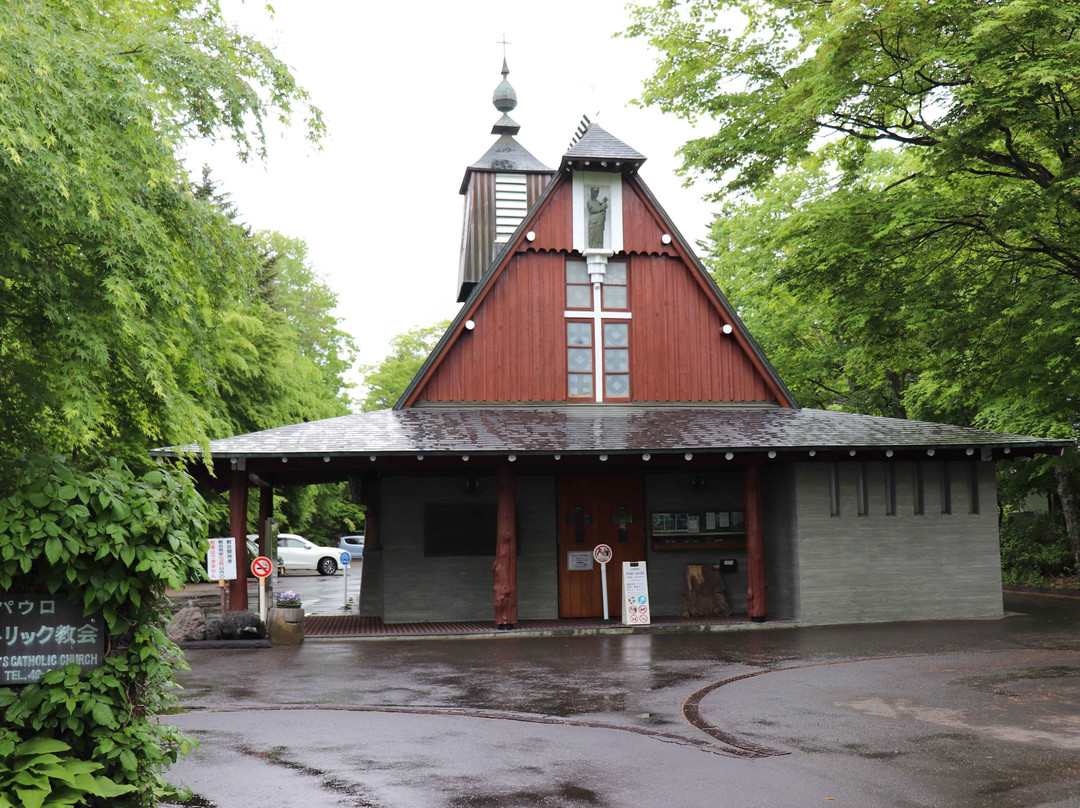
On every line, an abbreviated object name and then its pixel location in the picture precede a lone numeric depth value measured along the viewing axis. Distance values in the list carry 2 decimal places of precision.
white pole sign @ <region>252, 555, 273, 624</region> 15.78
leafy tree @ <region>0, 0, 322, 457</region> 5.16
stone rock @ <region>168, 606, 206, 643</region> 14.66
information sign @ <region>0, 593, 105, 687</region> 5.30
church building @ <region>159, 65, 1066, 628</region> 15.88
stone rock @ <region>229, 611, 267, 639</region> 14.73
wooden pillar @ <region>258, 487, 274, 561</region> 19.17
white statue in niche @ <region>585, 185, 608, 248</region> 18.91
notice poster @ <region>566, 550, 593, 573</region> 17.59
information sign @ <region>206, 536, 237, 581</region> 15.29
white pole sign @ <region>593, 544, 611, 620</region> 16.39
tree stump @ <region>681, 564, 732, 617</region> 17.11
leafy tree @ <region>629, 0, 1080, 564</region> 14.34
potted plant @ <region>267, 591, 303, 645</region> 14.80
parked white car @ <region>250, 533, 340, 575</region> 37.38
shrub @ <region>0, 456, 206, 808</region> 5.19
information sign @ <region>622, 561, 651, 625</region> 16.06
